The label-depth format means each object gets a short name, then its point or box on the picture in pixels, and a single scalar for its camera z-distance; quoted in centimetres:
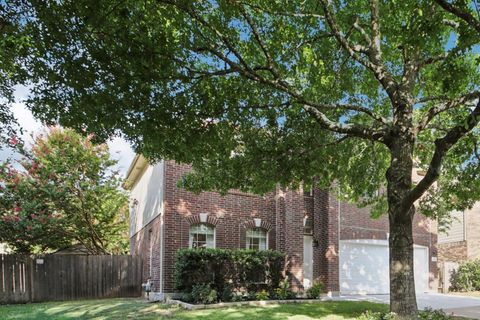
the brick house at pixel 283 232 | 1449
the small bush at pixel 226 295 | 1304
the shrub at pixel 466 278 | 1991
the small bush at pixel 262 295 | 1350
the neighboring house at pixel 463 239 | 2277
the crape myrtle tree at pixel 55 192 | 1633
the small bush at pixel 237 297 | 1316
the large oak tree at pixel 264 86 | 597
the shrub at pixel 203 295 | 1248
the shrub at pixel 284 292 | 1387
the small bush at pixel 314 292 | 1430
